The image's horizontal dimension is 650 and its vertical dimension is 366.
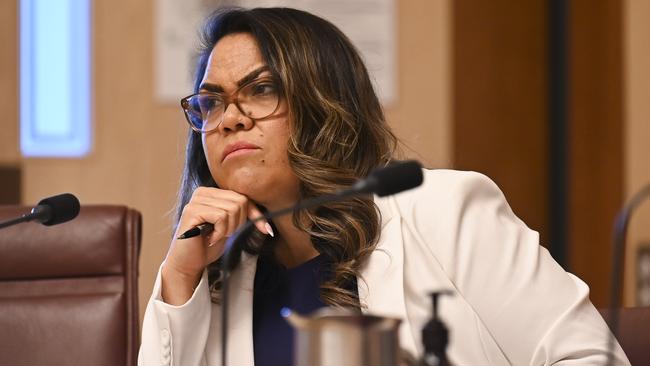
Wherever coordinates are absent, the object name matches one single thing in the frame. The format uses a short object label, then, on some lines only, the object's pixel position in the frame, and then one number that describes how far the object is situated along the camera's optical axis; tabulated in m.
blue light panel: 8.45
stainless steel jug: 4.43
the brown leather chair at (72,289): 5.12
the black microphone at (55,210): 4.83
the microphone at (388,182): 4.57
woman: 4.97
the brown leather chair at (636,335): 4.94
